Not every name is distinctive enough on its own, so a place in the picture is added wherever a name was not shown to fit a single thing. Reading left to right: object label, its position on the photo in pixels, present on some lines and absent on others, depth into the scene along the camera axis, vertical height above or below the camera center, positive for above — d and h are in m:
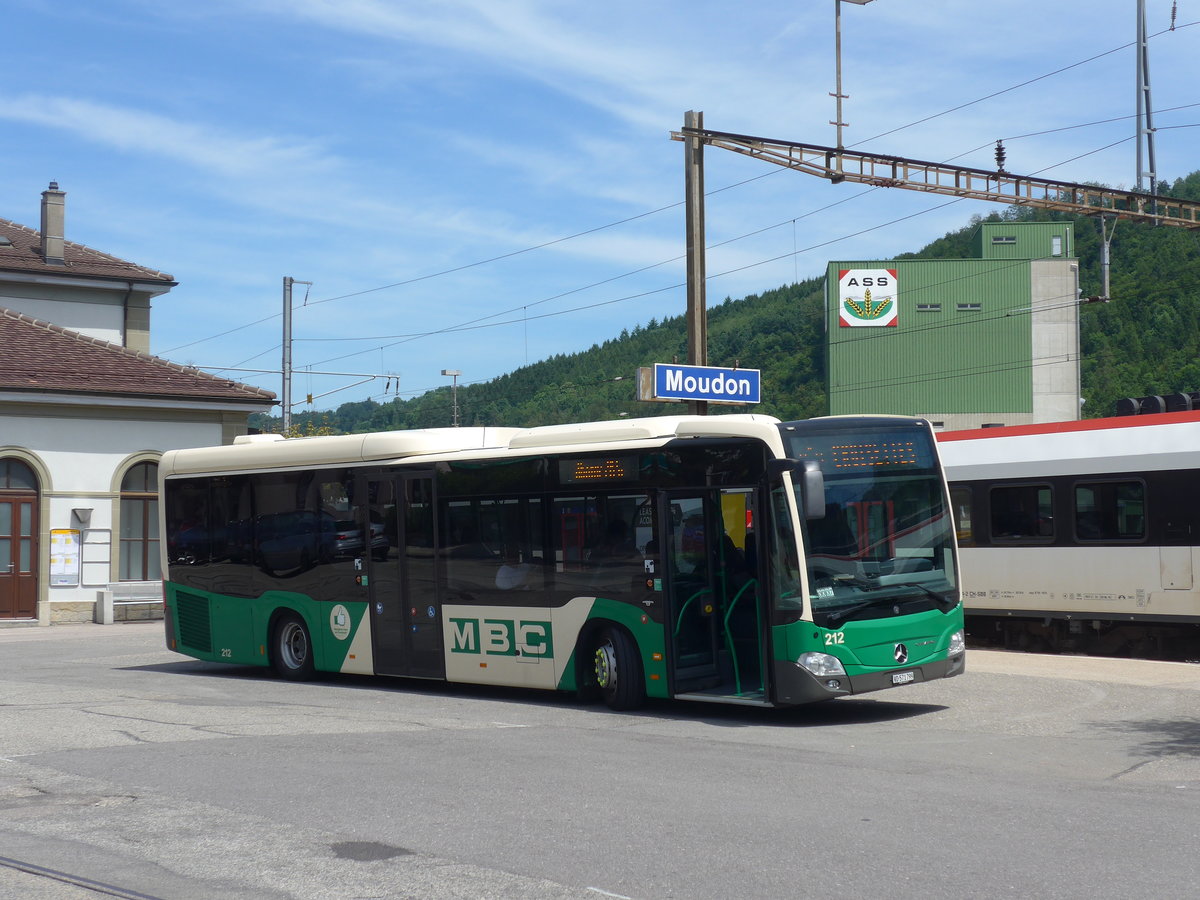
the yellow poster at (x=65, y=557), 29.70 -0.37
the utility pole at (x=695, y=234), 19.89 +4.42
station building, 29.52 +1.88
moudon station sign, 19.05 +2.16
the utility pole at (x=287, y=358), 40.97 +5.47
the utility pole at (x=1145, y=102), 48.12 +16.94
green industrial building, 71.69 +10.71
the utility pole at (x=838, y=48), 20.48 +7.32
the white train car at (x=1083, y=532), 18.09 +0.02
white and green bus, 12.25 -0.21
